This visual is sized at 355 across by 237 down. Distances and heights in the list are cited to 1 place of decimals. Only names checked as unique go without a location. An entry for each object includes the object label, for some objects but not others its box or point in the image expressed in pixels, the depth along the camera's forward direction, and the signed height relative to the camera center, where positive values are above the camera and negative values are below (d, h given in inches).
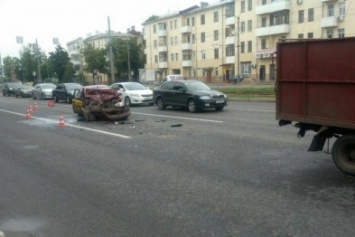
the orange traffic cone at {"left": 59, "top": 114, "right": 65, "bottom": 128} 621.5 -74.7
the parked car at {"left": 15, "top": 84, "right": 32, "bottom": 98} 1772.8 -63.7
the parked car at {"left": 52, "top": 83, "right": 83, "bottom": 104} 1230.7 -51.7
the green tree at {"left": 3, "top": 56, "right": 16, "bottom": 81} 5157.5 +117.7
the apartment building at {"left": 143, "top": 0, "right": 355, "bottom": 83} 2193.7 +239.5
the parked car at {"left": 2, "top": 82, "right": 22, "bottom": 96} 1970.4 -55.4
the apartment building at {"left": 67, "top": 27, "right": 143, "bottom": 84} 4096.2 +381.8
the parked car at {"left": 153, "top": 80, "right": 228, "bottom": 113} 748.0 -48.9
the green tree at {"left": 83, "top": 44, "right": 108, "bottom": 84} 3612.2 +143.4
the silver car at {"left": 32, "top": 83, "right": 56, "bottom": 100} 1478.8 -55.9
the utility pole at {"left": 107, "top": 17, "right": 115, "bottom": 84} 1578.5 +167.6
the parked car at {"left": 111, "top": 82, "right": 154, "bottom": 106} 983.6 -50.2
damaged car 666.2 -52.8
